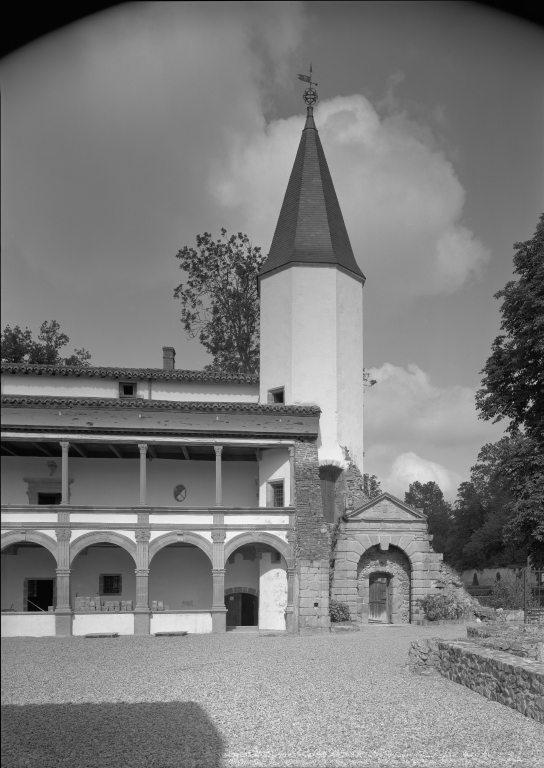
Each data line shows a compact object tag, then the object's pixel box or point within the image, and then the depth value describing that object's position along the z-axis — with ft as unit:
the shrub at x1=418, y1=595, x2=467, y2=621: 97.25
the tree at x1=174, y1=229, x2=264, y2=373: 139.44
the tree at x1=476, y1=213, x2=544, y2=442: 96.22
